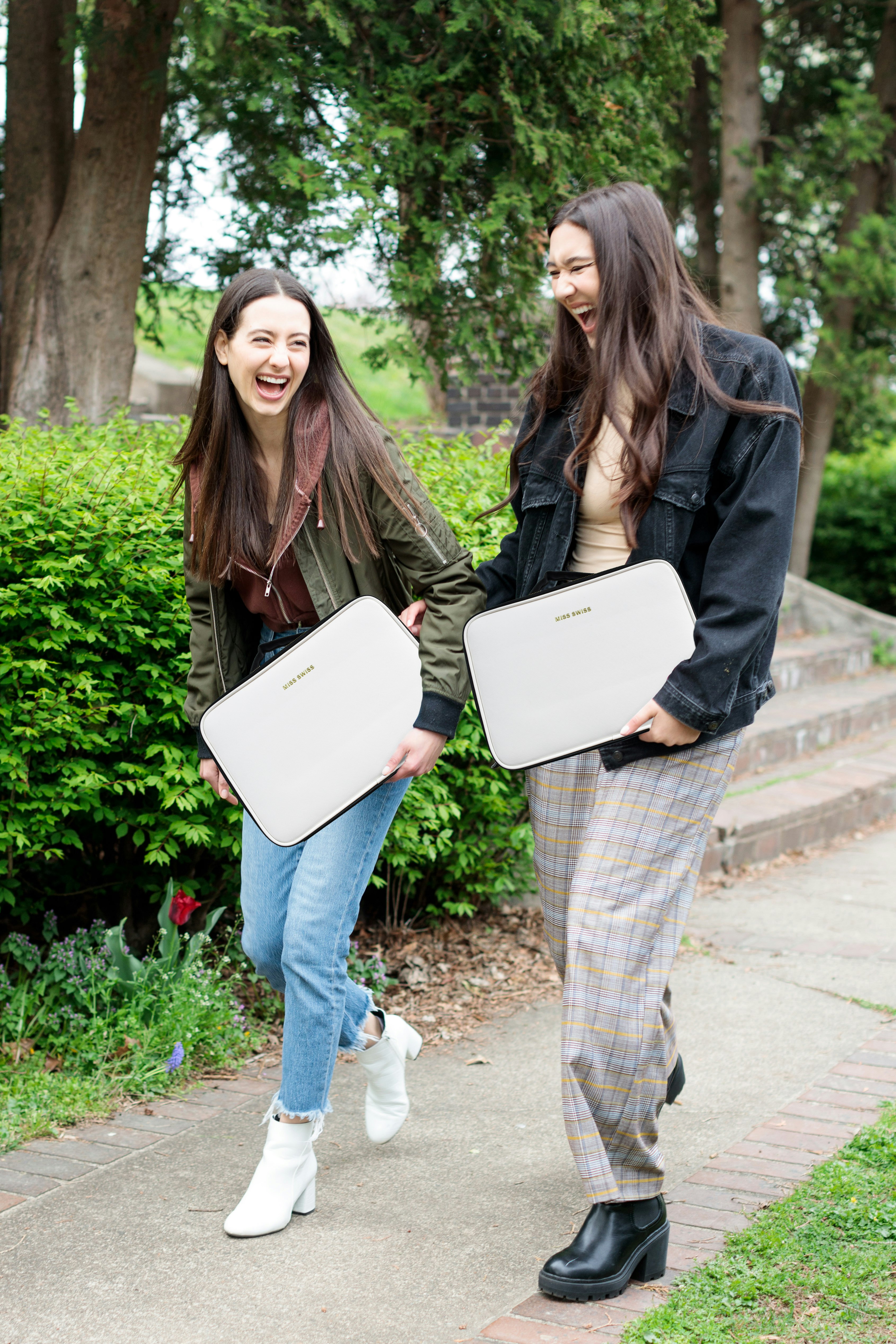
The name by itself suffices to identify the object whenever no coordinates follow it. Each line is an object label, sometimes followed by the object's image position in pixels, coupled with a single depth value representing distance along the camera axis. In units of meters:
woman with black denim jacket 2.52
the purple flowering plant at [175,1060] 3.65
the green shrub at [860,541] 13.87
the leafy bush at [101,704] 3.50
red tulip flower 3.88
